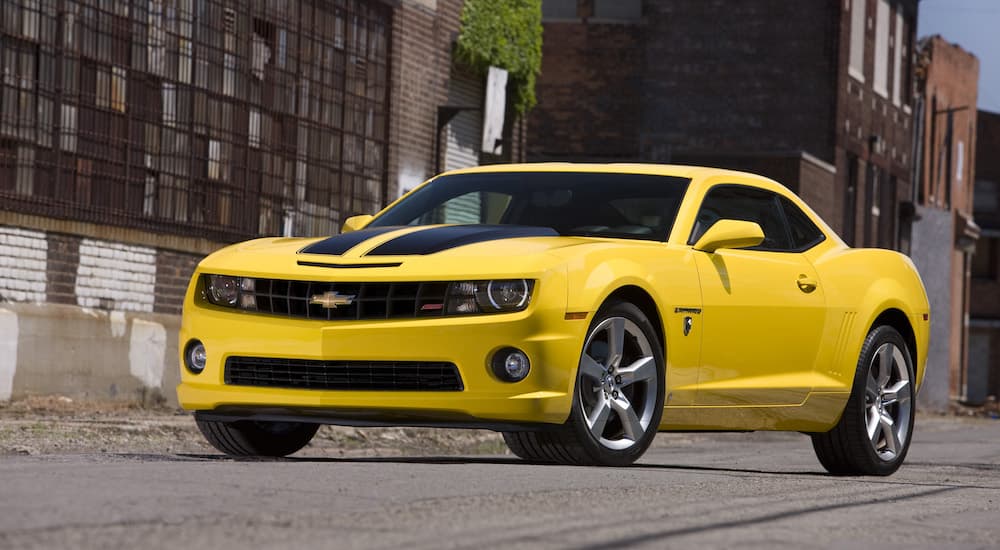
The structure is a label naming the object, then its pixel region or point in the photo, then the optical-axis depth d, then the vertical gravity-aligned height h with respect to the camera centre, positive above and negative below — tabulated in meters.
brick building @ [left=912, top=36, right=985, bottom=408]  44.53 +3.14
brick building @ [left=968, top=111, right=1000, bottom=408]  62.53 +1.73
